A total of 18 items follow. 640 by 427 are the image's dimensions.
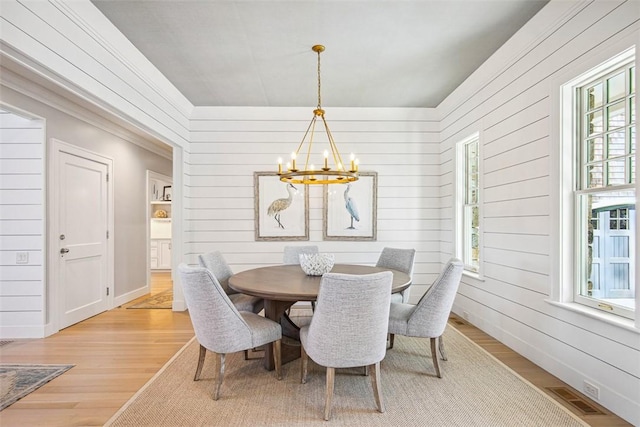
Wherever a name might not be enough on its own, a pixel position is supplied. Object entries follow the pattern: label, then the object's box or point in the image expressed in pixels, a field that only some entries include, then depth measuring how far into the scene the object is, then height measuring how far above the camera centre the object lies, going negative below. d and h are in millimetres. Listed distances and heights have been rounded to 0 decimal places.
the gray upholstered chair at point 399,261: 3316 -521
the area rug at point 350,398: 2014 -1250
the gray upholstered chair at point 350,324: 1873 -653
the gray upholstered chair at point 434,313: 2400 -742
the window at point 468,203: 3954 +125
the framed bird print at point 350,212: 4641 +11
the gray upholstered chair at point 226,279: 3066 -659
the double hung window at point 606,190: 2041 +151
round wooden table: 2301 -548
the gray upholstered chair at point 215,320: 2125 -713
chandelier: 2658 +328
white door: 3787 -305
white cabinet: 7566 -947
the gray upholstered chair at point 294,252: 3945 -467
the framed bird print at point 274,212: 4617 +9
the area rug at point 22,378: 2293 -1258
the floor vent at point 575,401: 2051 -1217
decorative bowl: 2891 -443
